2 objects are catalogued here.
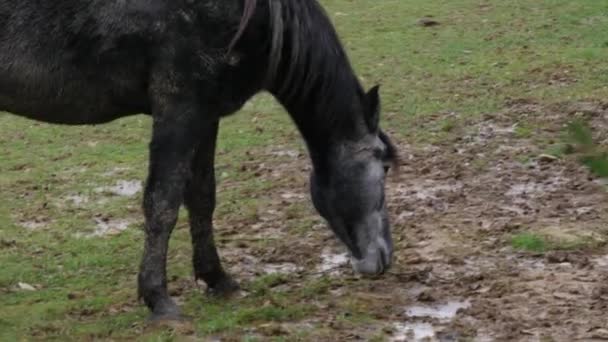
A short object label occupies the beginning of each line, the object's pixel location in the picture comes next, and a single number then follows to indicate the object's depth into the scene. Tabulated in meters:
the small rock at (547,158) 8.00
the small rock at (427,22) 15.07
